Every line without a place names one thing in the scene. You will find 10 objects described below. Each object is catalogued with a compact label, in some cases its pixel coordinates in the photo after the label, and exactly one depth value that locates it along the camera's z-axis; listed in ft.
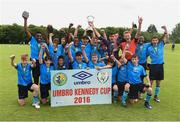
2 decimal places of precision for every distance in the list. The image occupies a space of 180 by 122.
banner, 13.72
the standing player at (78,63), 14.32
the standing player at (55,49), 14.75
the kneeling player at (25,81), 13.73
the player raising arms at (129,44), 14.70
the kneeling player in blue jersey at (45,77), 14.04
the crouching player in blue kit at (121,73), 14.41
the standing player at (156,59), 15.02
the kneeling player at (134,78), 14.04
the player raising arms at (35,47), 14.80
